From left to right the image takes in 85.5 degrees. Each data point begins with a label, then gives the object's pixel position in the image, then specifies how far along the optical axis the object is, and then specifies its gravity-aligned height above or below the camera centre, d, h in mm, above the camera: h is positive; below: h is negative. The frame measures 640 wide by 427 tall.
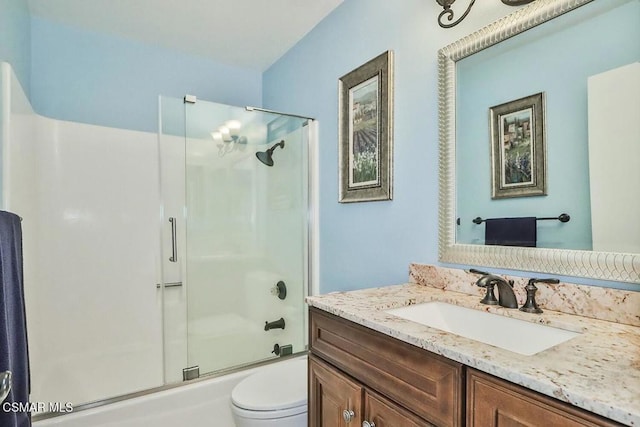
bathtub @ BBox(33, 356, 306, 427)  1632 -969
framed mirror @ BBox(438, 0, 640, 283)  1002 +293
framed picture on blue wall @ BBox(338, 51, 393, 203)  1669 +425
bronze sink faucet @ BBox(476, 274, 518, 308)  1116 -261
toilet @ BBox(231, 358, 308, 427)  1396 -785
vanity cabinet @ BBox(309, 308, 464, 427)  792 -454
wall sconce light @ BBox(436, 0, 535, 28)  1293 +782
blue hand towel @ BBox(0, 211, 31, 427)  909 -300
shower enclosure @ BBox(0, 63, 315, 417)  2121 -202
